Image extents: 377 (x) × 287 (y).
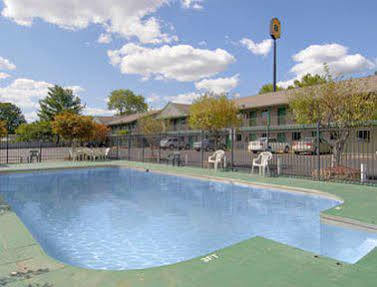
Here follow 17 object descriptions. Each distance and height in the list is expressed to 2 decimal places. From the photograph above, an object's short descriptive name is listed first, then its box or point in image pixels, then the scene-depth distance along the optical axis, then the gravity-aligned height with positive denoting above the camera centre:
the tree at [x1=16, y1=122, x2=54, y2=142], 43.62 +2.20
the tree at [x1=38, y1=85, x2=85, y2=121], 51.84 +7.99
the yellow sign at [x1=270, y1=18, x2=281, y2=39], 39.09 +16.90
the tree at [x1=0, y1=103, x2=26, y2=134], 66.00 +7.43
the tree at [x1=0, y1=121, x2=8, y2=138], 15.52 +0.92
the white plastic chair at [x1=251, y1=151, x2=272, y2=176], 11.14 -0.45
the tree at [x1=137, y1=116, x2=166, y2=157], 19.13 +1.42
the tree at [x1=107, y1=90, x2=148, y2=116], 67.88 +10.96
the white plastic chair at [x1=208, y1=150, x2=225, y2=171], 13.23 -0.43
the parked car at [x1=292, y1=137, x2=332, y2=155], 19.39 +0.22
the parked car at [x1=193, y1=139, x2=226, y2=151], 25.17 +0.28
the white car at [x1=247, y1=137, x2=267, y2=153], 22.27 +0.22
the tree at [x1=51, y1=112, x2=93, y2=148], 18.22 +1.32
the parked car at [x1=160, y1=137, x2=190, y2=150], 29.00 +0.44
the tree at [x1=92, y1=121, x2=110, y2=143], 21.80 +1.16
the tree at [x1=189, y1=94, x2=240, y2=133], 14.51 +1.81
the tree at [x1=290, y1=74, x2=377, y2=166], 9.81 +1.55
